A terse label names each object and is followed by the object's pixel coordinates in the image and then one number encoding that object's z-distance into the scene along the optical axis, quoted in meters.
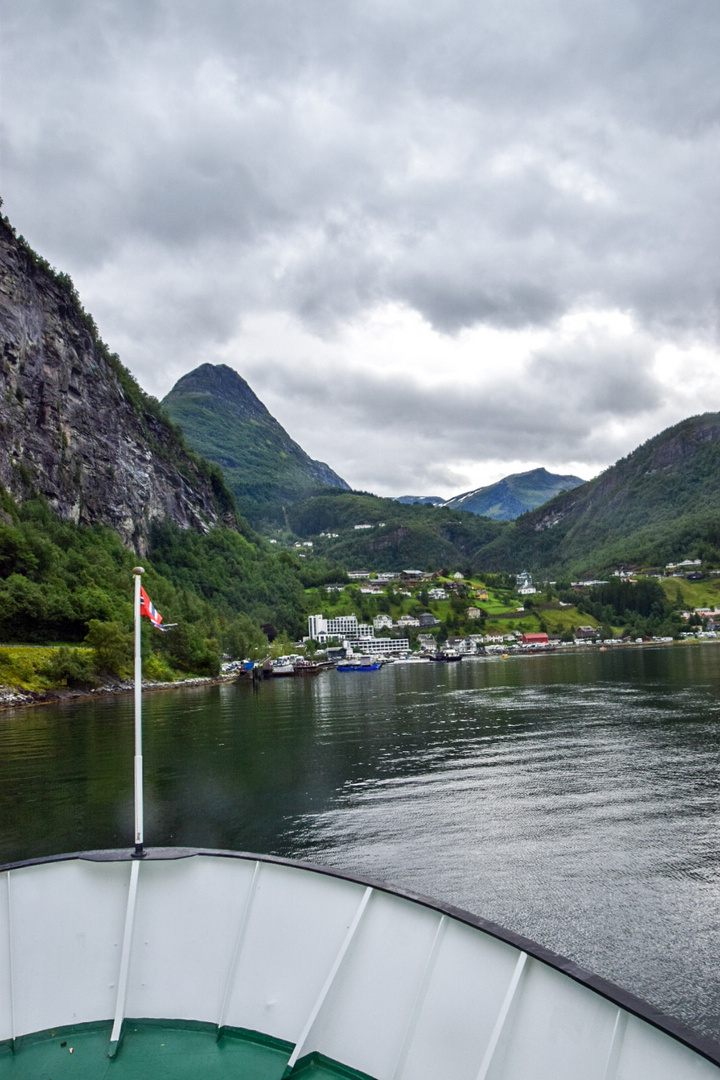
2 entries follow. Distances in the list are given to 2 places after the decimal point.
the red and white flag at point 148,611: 9.53
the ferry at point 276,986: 5.56
